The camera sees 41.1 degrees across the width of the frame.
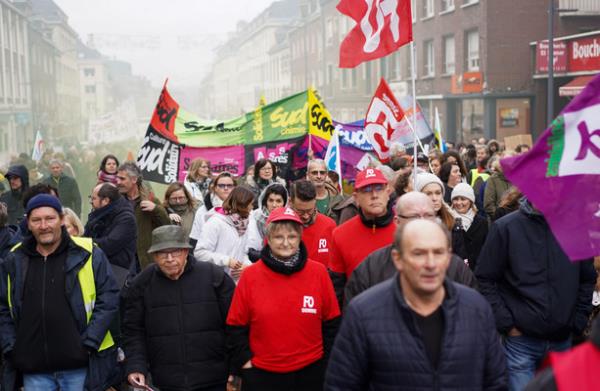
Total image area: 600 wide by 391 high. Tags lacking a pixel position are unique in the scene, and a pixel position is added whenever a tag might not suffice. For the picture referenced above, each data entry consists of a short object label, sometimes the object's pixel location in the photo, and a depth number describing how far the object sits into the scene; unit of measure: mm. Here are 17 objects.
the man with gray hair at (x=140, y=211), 7648
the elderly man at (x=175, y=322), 4641
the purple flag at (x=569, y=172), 3900
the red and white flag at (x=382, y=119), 9516
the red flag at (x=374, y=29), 7695
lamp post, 18203
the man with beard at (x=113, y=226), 6176
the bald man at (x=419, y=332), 3154
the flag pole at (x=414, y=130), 6112
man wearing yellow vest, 4648
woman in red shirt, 4430
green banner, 11797
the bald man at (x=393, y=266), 4055
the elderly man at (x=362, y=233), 4891
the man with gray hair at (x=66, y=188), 11578
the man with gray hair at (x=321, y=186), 7930
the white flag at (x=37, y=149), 17641
